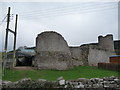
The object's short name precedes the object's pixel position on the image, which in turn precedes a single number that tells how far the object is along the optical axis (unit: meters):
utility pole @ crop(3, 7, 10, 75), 8.61
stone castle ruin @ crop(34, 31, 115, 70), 9.94
